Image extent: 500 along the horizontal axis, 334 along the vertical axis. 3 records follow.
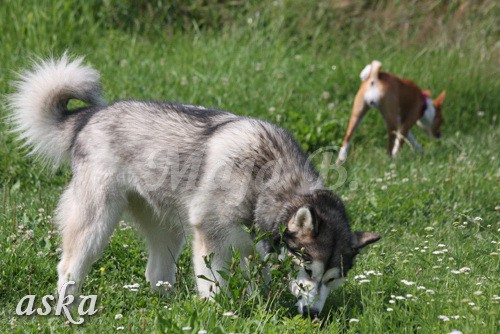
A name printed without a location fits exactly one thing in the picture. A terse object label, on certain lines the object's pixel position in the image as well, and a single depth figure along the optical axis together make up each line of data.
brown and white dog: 16.53
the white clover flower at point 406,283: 8.65
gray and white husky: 9.11
